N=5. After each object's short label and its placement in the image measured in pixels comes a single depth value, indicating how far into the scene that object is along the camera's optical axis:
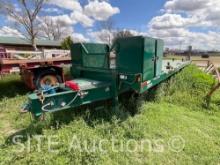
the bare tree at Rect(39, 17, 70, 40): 35.94
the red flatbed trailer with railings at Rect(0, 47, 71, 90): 5.11
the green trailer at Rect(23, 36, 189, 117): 2.81
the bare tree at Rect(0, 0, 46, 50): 19.20
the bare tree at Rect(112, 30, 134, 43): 37.46
